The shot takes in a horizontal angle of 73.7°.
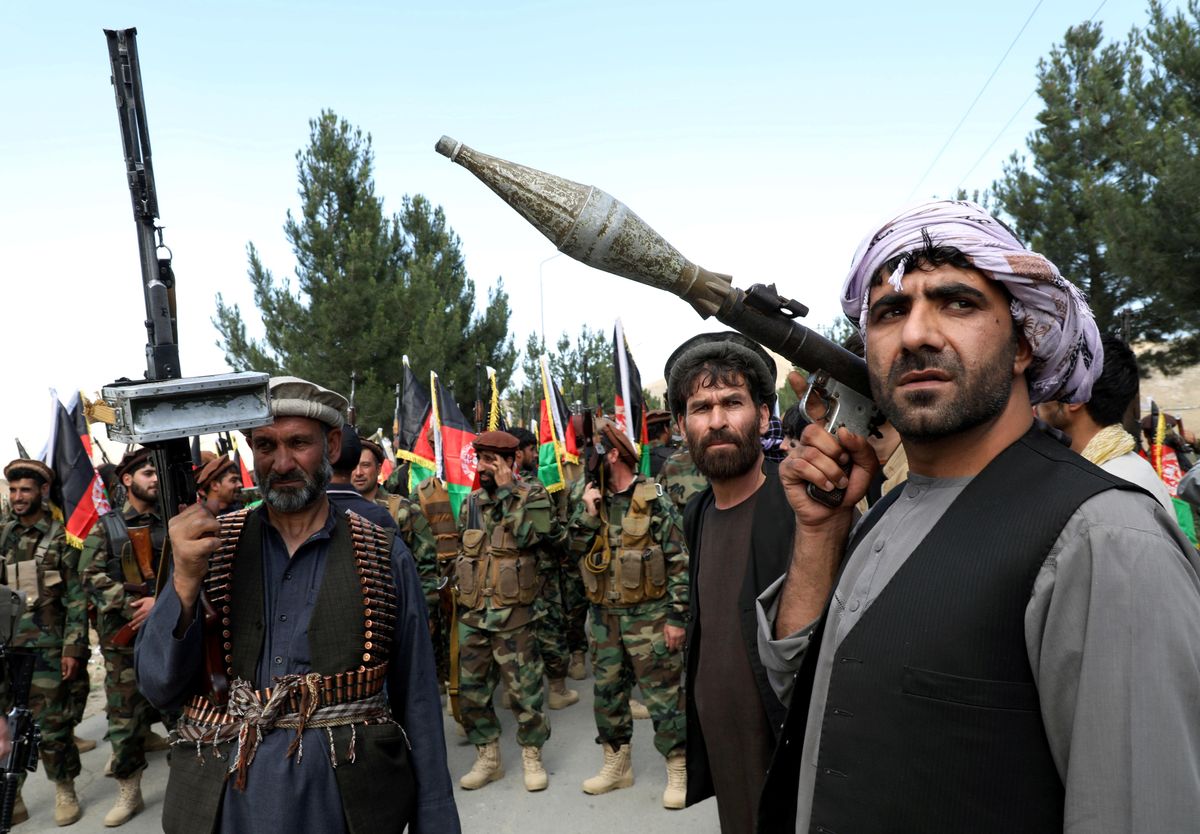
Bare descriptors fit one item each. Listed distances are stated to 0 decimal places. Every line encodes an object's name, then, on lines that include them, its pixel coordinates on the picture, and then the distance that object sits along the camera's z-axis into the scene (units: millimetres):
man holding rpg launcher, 1139
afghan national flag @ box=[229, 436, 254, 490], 9836
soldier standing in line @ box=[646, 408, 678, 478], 10367
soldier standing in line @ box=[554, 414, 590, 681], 6738
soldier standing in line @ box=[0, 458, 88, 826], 5676
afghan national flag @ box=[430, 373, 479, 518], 9492
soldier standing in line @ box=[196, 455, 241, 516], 5898
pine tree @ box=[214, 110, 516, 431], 23422
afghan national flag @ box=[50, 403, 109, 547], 6293
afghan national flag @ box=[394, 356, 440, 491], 10031
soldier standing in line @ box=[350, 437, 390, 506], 7383
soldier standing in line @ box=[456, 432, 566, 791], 5945
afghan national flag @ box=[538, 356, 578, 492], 9031
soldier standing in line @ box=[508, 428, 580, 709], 7121
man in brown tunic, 2951
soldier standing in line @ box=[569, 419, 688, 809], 5484
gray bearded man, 2467
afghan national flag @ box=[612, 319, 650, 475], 7441
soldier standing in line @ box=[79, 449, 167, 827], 5648
